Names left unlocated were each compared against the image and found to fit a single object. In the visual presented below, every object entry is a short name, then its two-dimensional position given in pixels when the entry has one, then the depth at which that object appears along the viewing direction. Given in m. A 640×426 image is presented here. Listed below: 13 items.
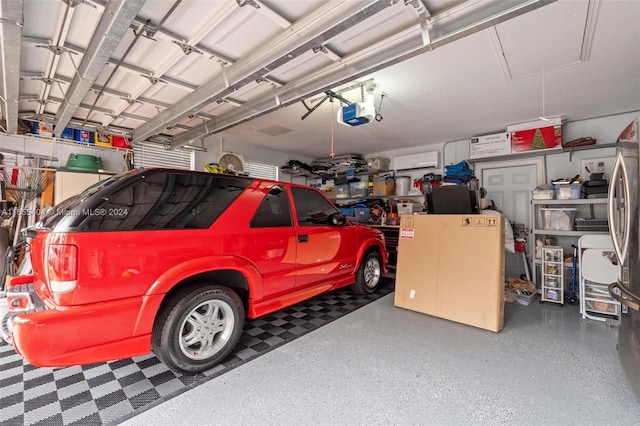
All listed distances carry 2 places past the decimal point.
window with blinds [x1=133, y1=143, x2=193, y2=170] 4.86
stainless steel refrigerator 1.73
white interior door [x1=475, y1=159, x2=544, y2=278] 4.88
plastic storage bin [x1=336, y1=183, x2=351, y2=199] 7.02
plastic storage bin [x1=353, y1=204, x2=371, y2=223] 6.46
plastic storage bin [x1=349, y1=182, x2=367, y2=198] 6.73
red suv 1.58
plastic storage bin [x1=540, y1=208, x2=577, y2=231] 3.97
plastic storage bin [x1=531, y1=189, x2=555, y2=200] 4.11
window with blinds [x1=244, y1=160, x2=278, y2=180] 6.24
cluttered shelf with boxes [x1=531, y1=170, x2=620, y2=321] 3.34
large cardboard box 2.93
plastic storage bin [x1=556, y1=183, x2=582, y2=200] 3.94
